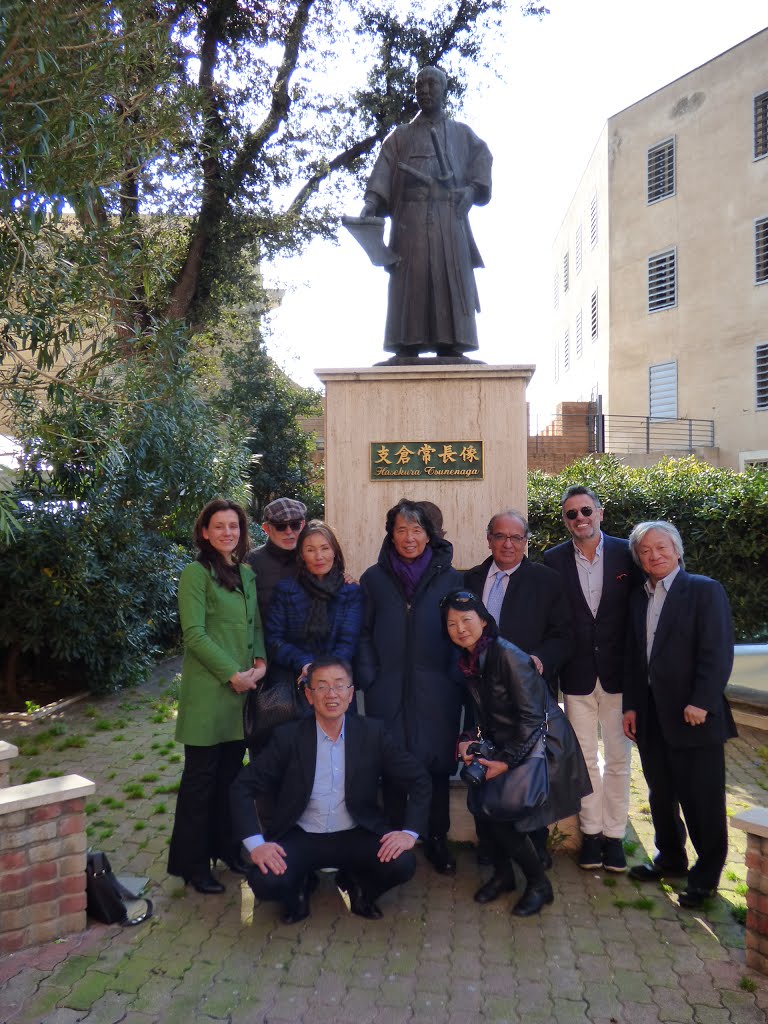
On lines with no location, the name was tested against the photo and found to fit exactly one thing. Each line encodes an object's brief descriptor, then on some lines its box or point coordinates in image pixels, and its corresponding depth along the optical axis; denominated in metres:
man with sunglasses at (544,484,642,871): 3.82
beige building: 17.84
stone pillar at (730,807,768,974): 3.01
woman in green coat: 3.66
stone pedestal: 4.53
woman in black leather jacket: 3.38
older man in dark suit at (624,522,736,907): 3.47
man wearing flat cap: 3.96
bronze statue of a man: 4.81
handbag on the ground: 3.43
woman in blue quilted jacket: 3.68
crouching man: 3.40
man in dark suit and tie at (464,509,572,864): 3.73
